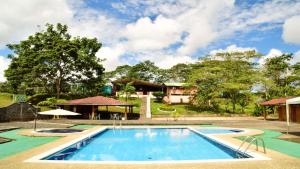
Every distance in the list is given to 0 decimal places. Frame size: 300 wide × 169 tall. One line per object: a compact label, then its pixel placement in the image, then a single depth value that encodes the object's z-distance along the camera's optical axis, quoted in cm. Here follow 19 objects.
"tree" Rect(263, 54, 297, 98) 3137
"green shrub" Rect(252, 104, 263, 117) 2782
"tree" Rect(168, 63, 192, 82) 4840
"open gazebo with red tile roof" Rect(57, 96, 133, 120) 2279
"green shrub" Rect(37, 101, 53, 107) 2637
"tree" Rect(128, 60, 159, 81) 4940
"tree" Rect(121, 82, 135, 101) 3443
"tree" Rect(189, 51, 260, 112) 2945
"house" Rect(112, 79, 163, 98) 4114
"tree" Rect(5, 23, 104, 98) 2893
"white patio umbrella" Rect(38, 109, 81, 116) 1376
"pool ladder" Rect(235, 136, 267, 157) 742
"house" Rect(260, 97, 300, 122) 2113
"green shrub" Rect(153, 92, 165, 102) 3809
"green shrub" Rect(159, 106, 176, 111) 3065
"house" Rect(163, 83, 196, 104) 3777
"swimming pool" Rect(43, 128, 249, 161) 824
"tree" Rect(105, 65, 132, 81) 4854
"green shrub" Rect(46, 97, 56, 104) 2651
